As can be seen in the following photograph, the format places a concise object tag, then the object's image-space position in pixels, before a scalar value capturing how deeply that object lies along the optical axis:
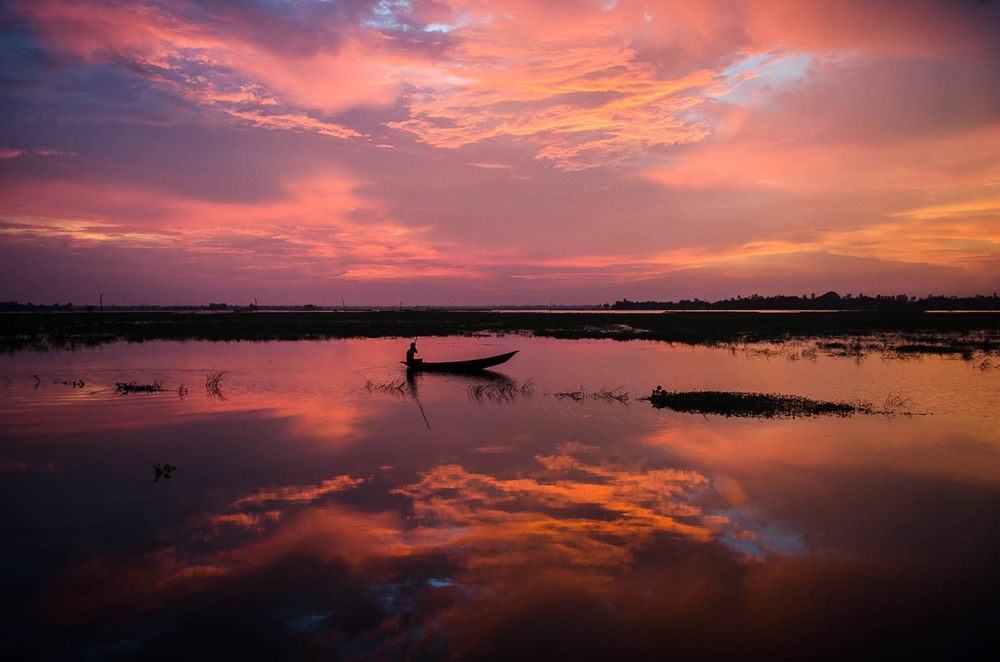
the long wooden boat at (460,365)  25.39
